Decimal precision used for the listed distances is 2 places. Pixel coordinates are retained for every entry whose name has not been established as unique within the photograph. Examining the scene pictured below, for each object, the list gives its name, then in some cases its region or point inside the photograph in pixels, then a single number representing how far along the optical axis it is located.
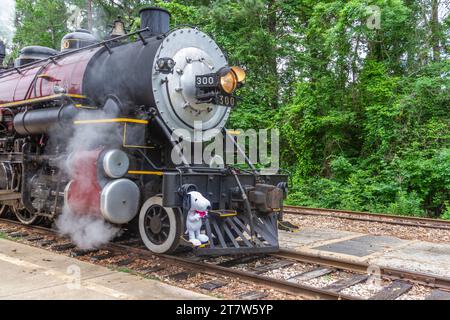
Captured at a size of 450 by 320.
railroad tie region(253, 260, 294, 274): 5.29
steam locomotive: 5.55
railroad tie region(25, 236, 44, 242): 7.03
